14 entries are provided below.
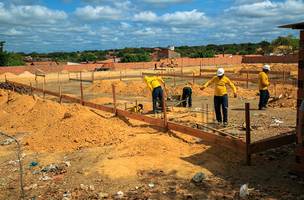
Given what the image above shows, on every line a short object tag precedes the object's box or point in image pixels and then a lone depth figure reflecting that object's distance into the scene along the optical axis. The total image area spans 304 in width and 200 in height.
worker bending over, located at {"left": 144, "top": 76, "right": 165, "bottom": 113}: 9.19
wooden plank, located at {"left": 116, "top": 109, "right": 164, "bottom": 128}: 7.64
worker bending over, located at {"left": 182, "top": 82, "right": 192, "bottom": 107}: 11.11
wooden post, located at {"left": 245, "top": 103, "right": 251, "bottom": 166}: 5.28
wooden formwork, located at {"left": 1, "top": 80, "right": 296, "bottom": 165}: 5.45
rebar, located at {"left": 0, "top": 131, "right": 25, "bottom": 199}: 4.99
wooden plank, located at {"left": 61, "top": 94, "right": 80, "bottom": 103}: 11.60
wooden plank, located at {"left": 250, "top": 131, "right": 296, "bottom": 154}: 5.48
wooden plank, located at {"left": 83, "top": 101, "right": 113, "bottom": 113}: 9.67
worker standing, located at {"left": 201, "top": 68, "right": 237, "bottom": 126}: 7.75
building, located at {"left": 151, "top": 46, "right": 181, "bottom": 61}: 54.69
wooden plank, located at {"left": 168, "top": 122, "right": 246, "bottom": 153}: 5.73
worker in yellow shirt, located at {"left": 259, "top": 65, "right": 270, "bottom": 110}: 10.05
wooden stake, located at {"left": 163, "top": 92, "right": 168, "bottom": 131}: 7.32
